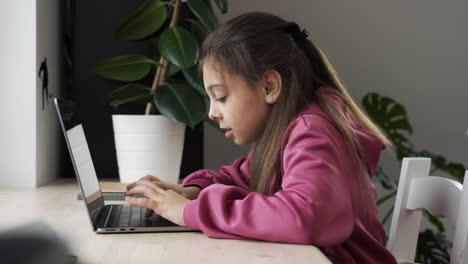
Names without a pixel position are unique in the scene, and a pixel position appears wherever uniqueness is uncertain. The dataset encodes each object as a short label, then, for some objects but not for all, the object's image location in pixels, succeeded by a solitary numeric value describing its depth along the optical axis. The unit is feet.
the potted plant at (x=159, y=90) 5.97
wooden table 2.39
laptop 3.05
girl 2.77
